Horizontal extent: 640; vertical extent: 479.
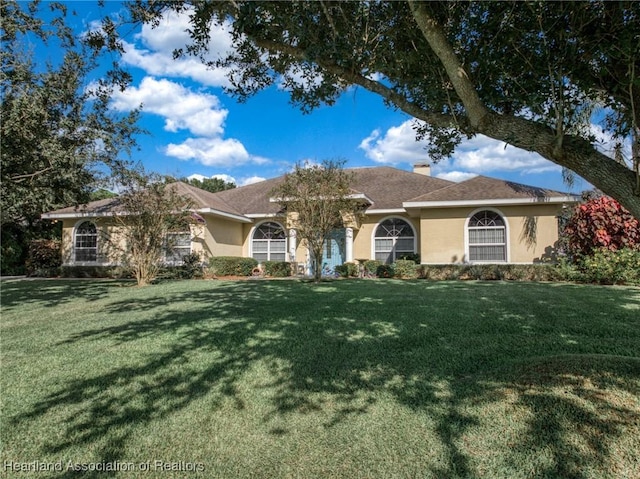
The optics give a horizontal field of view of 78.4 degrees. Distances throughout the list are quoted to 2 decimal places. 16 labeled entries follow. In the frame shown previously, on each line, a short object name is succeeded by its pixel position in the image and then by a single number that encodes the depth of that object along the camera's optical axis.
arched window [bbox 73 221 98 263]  21.38
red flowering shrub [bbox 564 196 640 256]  13.77
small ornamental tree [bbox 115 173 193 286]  14.65
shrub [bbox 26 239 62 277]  22.31
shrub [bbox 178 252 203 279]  18.55
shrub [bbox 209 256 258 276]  18.98
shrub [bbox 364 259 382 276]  18.56
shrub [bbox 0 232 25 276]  22.75
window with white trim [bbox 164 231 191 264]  15.74
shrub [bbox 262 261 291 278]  19.47
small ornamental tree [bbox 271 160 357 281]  14.78
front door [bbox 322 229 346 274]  20.28
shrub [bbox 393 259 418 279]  17.25
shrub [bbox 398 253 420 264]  18.47
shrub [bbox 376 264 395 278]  17.84
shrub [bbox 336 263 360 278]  18.61
